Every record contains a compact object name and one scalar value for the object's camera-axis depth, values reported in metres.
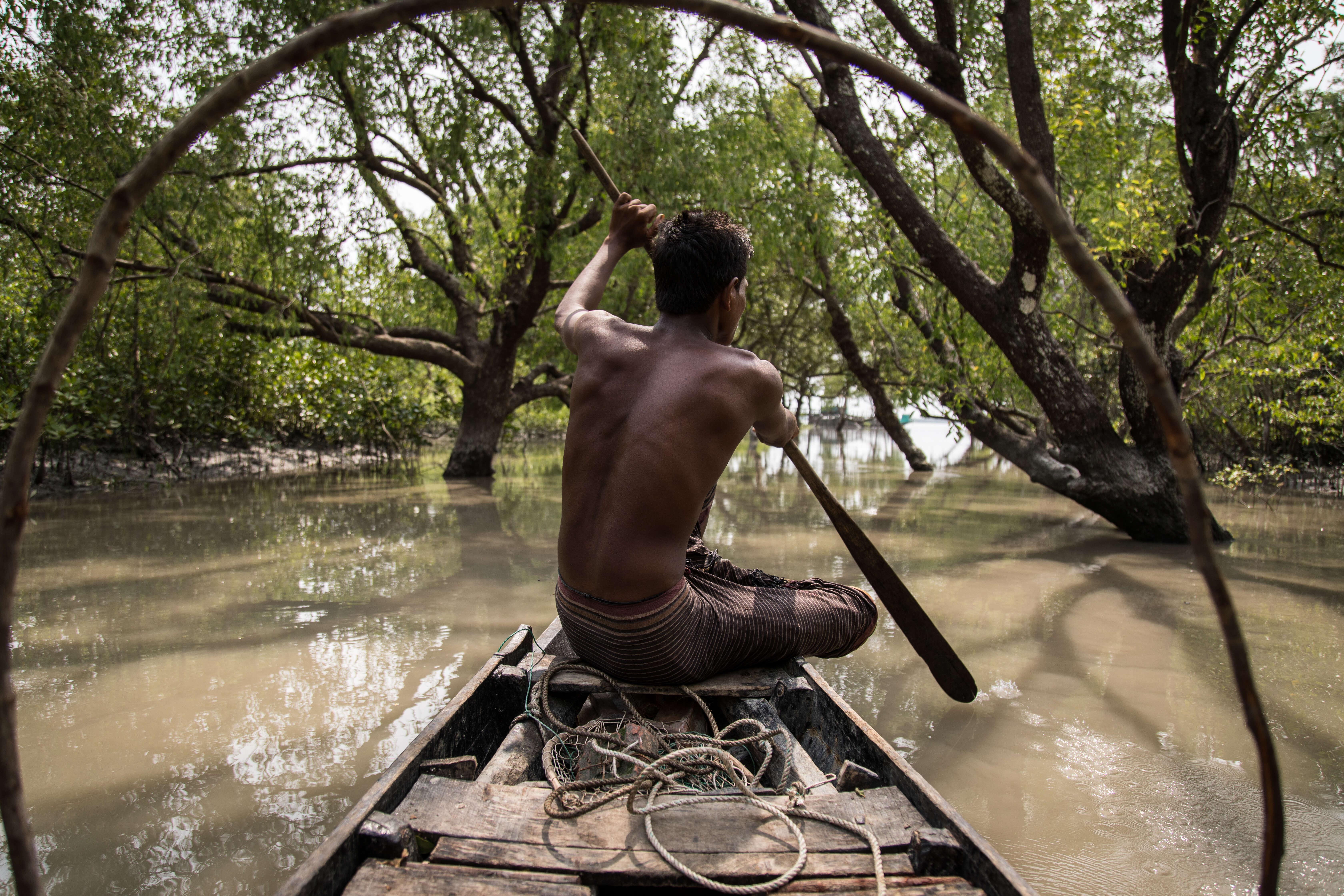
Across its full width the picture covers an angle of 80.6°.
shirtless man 2.03
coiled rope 1.57
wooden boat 1.43
